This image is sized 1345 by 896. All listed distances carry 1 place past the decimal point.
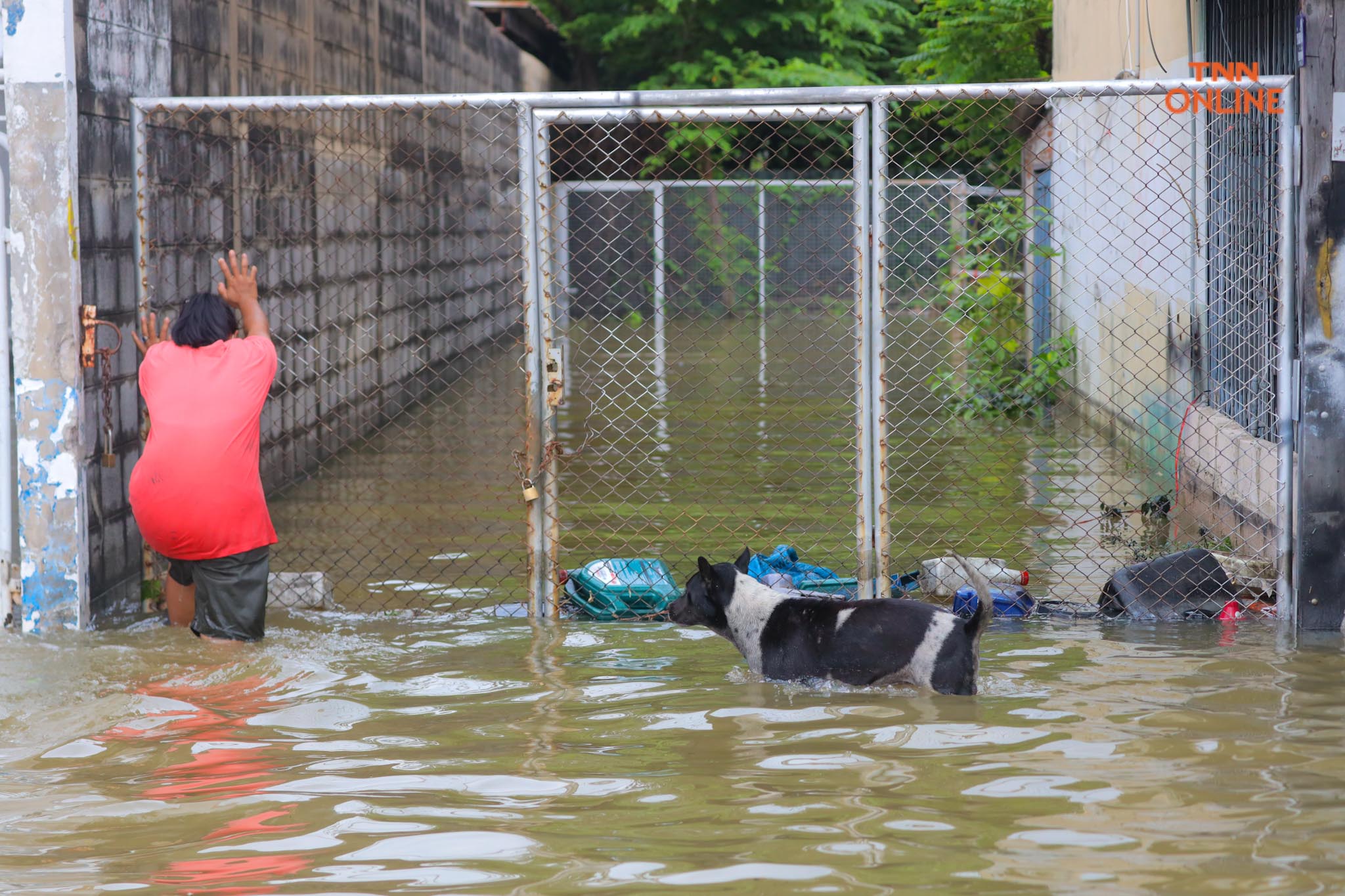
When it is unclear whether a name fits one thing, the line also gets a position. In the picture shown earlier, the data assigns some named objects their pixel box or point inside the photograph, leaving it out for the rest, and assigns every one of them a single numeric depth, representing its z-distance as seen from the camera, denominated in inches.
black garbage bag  471.8
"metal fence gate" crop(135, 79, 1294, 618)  465.4
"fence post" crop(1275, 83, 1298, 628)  432.8
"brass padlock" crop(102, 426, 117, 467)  463.2
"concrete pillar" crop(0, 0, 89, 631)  433.7
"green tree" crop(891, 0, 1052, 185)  1187.9
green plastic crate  490.0
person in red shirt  421.4
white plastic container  496.1
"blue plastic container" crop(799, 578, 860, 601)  485.4
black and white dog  375.2
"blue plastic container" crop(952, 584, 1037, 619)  478.3
